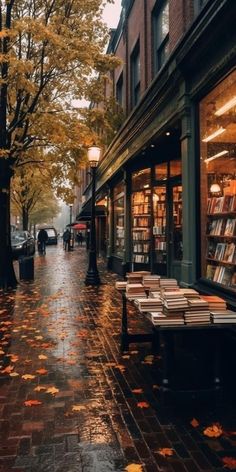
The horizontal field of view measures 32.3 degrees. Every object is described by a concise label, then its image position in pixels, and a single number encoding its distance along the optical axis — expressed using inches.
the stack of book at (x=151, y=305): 190.7
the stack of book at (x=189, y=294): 185.5
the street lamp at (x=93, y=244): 545.3
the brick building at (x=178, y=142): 249.4
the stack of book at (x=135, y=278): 251.4
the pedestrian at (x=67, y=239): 1536.7
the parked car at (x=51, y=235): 2340.1
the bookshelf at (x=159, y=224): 510.0
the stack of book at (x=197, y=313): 174.2
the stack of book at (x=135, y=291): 222.1
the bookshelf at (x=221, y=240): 243.9
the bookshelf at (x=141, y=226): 556.4
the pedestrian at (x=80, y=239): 2253.9
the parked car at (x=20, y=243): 1099.2
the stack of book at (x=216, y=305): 181.8
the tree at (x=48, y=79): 489.4
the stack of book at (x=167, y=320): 172.1
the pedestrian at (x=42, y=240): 1353.3
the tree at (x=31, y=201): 700.0
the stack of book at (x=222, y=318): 174.9
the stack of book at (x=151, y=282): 232.1
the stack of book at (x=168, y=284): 214.6
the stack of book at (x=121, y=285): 251.1
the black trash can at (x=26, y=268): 620.1
